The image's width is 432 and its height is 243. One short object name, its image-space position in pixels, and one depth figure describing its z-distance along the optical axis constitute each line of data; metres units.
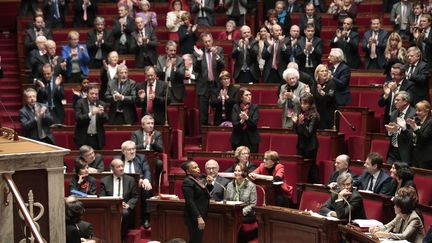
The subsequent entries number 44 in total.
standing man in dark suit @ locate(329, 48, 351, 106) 18.52
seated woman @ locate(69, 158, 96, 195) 15.87
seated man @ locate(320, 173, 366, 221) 13.71
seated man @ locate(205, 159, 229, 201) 15.87
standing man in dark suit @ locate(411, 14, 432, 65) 19.50
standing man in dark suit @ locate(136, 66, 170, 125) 18.91
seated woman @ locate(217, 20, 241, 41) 22.56
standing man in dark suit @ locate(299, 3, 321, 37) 22.44
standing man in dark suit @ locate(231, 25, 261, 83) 20.72
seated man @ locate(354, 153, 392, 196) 14.62
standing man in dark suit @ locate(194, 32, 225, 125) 19.78
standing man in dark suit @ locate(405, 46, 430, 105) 17.61
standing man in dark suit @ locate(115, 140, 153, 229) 16.64
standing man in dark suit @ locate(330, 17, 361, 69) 21.11
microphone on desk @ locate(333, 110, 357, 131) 17.78
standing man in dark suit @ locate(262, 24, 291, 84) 20.52
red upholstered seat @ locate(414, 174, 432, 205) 14.53
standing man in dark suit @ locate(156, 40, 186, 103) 19.73
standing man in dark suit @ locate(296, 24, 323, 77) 20.53
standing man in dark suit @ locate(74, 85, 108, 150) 18.19
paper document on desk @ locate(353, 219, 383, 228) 13.07
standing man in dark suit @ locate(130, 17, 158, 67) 21.62
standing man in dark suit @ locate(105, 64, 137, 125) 19.09
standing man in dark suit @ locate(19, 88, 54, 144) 18.30
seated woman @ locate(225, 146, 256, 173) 16.11
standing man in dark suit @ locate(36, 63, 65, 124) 19.55
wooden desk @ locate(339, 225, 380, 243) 12.38
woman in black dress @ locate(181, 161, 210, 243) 14.64
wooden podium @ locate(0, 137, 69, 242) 8.56
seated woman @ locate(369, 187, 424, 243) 12.35
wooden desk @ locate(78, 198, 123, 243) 15.41
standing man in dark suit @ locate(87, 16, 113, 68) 21.77
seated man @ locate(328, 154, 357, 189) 15.11
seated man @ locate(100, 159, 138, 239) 16.00
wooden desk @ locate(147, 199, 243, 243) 15.35
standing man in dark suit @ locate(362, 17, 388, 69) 20.81
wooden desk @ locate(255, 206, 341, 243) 13.57
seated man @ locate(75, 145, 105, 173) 16.45
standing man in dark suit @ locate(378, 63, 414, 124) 17.11
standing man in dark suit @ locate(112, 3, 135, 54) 22.12
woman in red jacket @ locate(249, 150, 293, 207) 15.94
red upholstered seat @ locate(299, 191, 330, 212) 15.01
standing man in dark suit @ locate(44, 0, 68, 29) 24.16
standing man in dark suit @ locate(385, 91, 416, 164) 15.75
